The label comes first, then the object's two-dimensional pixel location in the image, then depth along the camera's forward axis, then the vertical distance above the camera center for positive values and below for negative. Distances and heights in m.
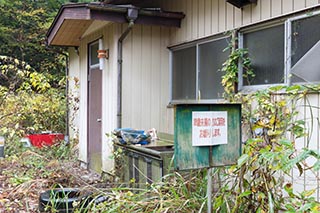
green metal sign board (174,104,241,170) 2.74 -0.25
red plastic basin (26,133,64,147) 8.74 -0.85
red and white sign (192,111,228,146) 2.75 -0.18
